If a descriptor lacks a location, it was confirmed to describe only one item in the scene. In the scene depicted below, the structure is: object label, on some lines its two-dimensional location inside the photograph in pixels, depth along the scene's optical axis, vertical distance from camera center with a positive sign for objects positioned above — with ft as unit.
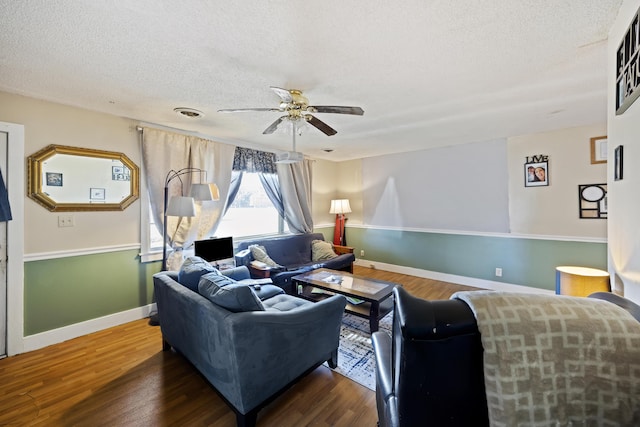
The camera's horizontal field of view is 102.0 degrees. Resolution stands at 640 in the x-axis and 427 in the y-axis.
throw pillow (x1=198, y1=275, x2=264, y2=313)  4.99 -1.67
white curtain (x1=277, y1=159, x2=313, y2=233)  15.28 +1.15
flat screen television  10.49 -1.49
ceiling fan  6.38 +2.80
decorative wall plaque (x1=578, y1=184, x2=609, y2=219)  10.28 +0.44
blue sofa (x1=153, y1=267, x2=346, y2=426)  4.77 -2.72
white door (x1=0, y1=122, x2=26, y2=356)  7.43 -0.94
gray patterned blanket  2.02 -1.25
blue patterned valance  13.17 +2.78
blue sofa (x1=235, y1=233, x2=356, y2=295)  11.39 -2.33
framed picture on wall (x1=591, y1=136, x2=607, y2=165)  10.15 +2.44
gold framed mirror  7.95 +1.16
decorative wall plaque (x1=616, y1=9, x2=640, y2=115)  3.47 +2.11
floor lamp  9.44 +0.55
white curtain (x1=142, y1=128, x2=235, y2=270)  10.16 +1.67
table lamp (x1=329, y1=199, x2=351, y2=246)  17.61 -0.34
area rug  6.60 -4.11
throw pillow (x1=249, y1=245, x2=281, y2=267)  12.02 -1.98
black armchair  2.21 -1.35
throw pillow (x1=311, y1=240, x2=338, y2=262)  14.60 -2.21
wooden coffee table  8.19 -2.68
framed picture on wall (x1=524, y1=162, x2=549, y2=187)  11.49 +1.69
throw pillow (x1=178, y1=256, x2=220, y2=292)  6.41 -1.51
